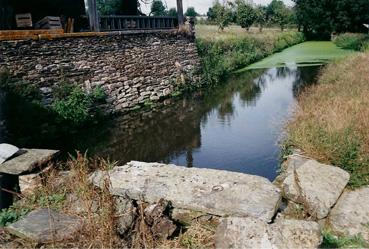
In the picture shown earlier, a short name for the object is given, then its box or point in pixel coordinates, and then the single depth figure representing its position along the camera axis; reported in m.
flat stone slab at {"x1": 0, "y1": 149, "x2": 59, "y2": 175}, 4.88
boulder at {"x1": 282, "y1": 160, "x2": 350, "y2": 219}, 4.77
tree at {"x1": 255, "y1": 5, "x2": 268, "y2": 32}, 42.85
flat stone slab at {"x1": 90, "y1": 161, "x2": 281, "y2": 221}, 4.17
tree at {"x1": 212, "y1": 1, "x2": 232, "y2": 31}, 40.41
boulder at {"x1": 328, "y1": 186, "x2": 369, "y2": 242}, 4.55
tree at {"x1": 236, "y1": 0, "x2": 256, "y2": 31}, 41.12
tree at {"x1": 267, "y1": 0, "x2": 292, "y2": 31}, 49.06
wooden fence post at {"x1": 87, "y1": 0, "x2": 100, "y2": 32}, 12.47
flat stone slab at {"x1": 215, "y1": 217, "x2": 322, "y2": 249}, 3.41
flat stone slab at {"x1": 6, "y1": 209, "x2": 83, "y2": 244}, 3.73
